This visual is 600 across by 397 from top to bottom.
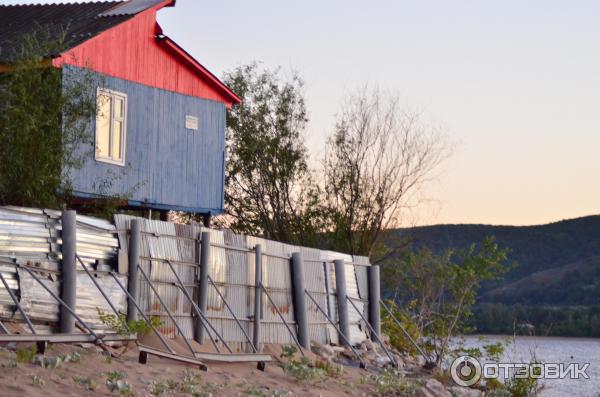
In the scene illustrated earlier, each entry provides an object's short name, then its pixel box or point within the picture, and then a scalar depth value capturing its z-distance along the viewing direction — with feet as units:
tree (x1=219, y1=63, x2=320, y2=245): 132.16
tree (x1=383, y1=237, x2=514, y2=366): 87.92
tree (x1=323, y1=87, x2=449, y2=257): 124.06
